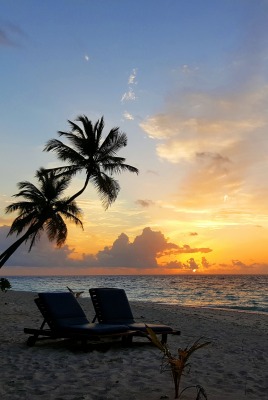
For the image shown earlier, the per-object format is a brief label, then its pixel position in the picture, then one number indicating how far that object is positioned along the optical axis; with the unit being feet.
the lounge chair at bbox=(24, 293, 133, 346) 25.94
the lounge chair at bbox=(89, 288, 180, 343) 30.32
